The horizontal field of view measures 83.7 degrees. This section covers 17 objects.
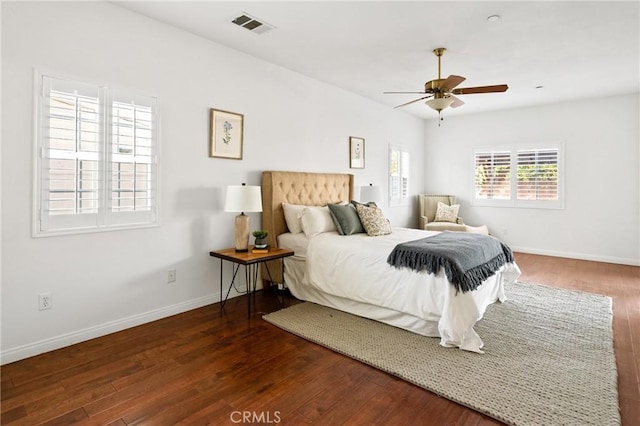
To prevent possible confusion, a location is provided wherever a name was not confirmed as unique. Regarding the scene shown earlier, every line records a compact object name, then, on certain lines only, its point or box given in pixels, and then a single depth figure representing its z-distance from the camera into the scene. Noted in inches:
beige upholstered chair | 272.2
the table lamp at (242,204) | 133.2
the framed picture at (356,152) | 217.3
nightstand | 129.0
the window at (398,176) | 259.1
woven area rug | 78.5
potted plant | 141.9
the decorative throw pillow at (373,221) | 156.3
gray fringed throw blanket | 106.8
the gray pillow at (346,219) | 156.4
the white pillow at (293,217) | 161.6
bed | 106.7
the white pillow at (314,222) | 155.6
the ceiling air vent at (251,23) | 122.1
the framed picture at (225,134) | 142.9
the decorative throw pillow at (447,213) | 267.4
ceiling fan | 135.9
